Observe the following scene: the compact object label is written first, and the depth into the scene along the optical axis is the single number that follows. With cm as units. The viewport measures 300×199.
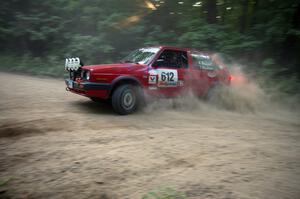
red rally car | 701
